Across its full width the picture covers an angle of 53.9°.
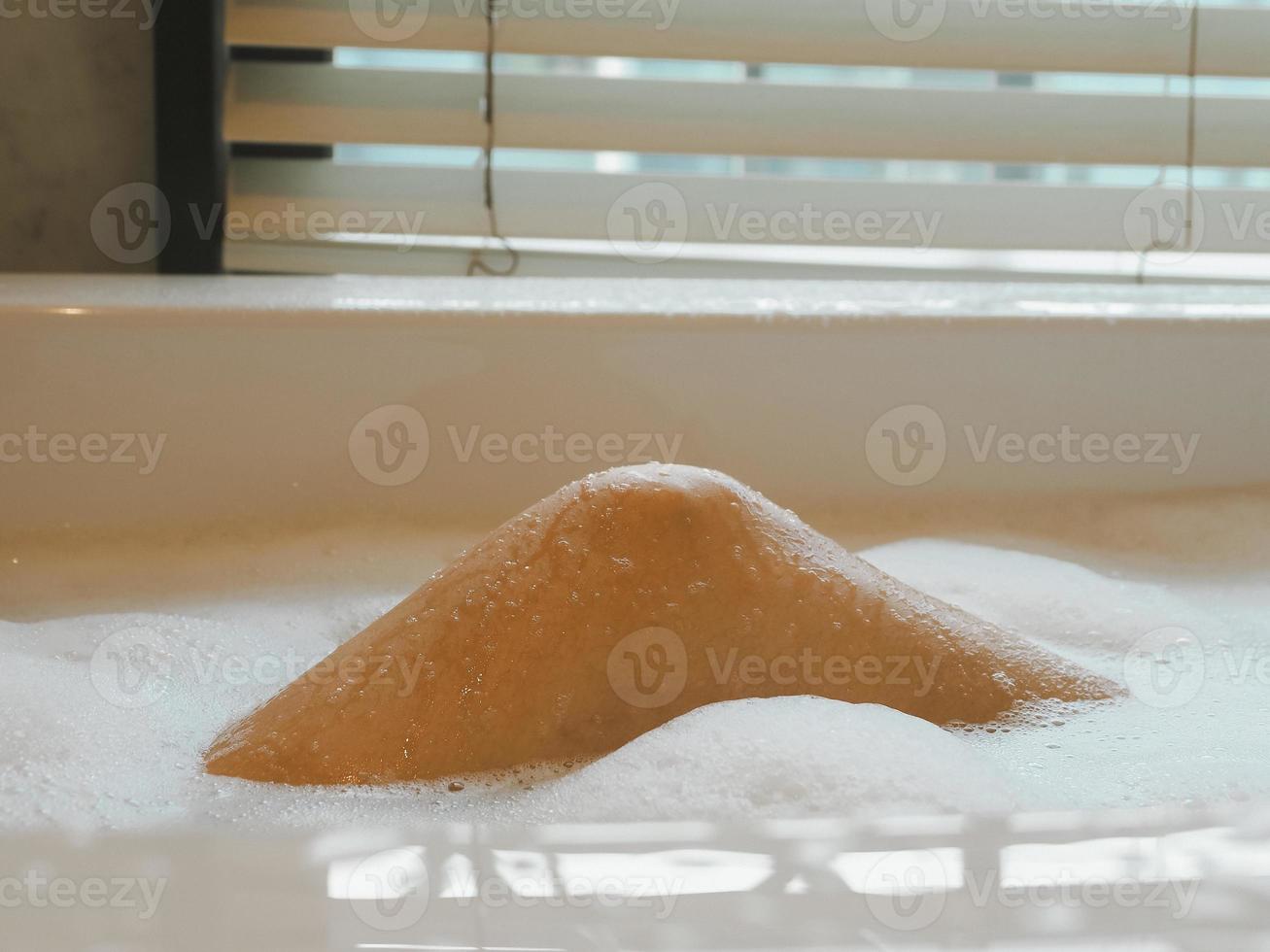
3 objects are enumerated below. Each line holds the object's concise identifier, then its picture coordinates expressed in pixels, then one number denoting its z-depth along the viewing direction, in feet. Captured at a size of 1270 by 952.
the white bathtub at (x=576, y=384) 3.57
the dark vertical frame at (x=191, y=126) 4.72
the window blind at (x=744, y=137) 4.95
